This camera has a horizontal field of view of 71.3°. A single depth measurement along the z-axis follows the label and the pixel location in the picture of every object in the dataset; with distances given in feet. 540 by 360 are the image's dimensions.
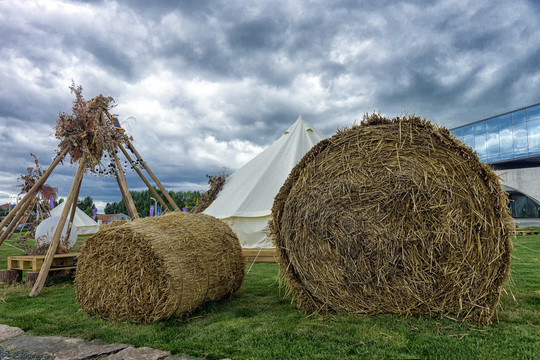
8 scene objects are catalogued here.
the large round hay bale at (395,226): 12.86
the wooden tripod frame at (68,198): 20.90
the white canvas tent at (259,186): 34.39
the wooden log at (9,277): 23.44
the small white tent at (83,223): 84.56
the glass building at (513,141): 88.89
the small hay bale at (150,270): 14.01
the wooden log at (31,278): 22.26
